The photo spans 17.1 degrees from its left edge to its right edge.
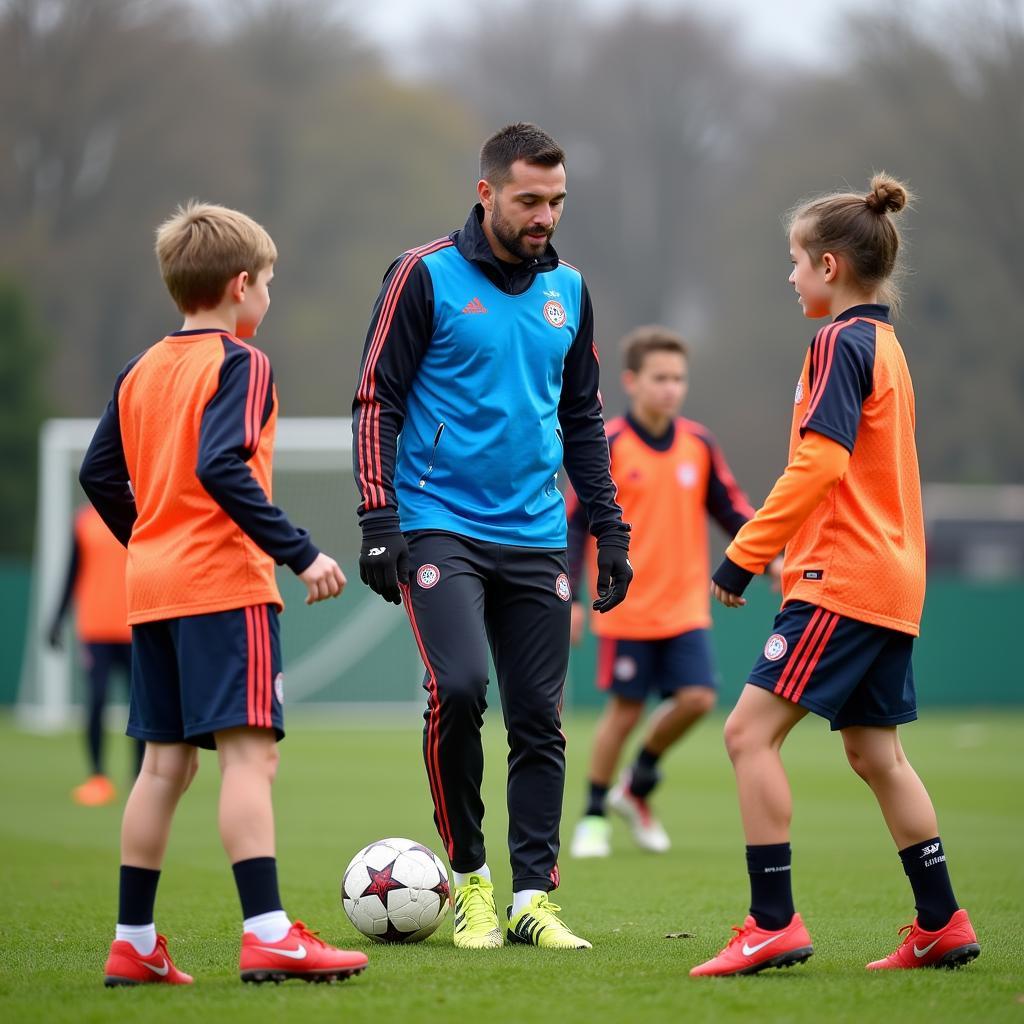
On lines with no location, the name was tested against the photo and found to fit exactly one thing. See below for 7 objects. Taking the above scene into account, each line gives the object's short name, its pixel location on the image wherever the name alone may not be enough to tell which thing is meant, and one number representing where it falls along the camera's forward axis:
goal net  39.19
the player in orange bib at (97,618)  22.66
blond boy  8.66
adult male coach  10.30
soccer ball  10.64
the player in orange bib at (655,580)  16.91
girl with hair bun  9.12
